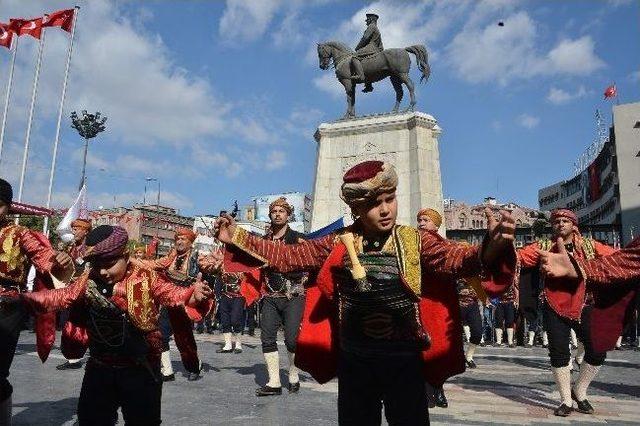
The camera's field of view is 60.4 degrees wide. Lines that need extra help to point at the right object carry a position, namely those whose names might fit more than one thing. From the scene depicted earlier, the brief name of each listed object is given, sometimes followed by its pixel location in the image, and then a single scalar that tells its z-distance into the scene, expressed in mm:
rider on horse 19156
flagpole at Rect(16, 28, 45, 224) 26828
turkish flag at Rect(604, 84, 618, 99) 61281
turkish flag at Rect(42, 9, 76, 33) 25781
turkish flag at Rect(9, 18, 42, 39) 24953
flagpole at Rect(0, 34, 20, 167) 26711
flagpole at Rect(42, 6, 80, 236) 27969
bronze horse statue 18859
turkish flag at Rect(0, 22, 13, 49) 24800
